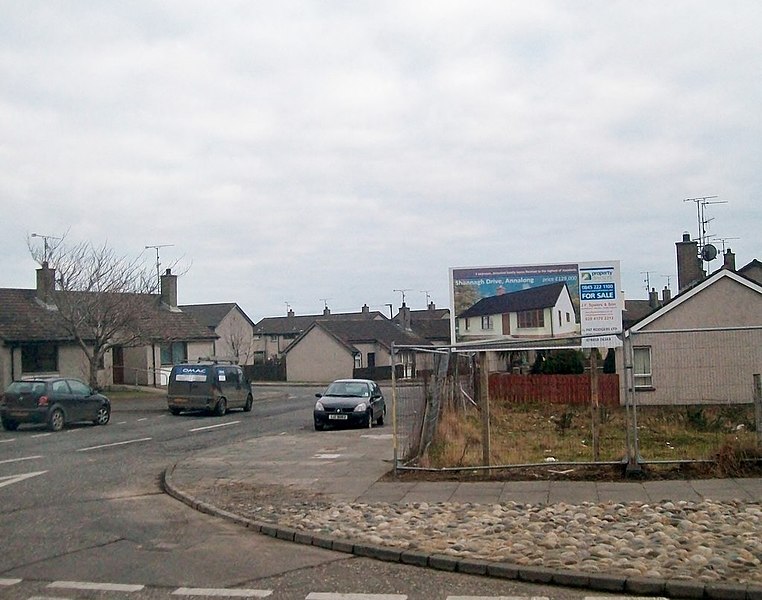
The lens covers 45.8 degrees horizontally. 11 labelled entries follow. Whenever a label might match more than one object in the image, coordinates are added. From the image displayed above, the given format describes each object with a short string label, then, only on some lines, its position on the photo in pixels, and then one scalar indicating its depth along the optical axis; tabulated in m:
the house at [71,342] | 42.38
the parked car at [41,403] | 25.95
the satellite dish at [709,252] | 42.12
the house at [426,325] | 96.38
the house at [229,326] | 75.50
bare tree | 40.53
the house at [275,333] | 98.88
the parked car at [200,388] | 32.56
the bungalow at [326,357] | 72.38
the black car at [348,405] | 26.14
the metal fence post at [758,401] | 12.73
